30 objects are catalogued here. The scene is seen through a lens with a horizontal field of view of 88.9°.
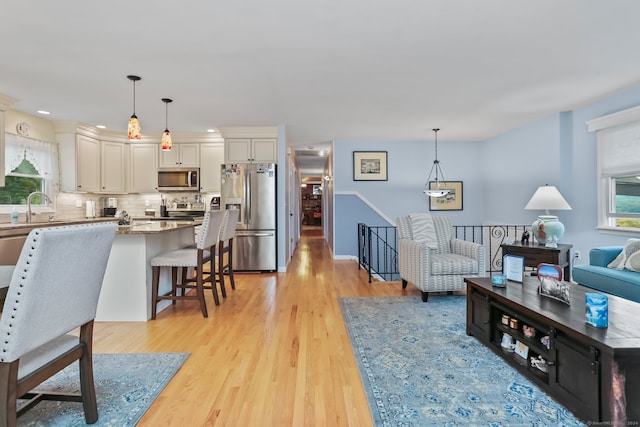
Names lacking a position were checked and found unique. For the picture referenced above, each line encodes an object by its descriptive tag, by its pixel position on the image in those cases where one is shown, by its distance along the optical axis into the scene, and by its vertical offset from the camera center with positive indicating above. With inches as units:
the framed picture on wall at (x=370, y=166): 266.2 +35.0
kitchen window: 179.9 +24.4
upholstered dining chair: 45.2 -15.5
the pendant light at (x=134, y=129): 124.9 +31.3
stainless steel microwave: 233.1 +22.0
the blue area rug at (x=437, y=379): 64.2 -40.9
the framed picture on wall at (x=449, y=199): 270.2 +7.7
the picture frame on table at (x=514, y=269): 103.4 -19.7
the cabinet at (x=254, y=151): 217.0 +39.0
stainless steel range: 237.6 -0.9
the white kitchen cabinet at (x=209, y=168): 237.8 +30.4
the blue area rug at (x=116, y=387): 64.2 -41.0
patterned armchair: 139.9 -21.9
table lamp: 154.6 -5.3
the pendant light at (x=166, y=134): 143.9 +33.4
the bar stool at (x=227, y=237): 149.8 -13.1
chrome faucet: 173.2 -0.1
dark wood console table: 145.1 -21.2
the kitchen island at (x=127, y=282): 121.3 -27.0
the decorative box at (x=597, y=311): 64.9 -20.7
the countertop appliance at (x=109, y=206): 238.1 +3.1
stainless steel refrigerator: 208.5 -0.4
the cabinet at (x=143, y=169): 238.5 +30.1
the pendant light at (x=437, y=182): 269.4 +21.8
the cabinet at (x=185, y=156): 237.5 +39.2
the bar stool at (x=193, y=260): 122.1 -19.1
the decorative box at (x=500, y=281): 98.0 -22.0
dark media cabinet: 57.0 -29.0
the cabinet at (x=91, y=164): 207.2 +31.1
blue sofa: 107.3 -24.8
